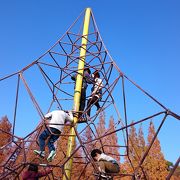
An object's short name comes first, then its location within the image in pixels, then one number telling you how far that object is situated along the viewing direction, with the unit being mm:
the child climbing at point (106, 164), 3889
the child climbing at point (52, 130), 3989
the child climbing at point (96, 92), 5274
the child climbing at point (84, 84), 5406
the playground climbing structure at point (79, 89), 3662
